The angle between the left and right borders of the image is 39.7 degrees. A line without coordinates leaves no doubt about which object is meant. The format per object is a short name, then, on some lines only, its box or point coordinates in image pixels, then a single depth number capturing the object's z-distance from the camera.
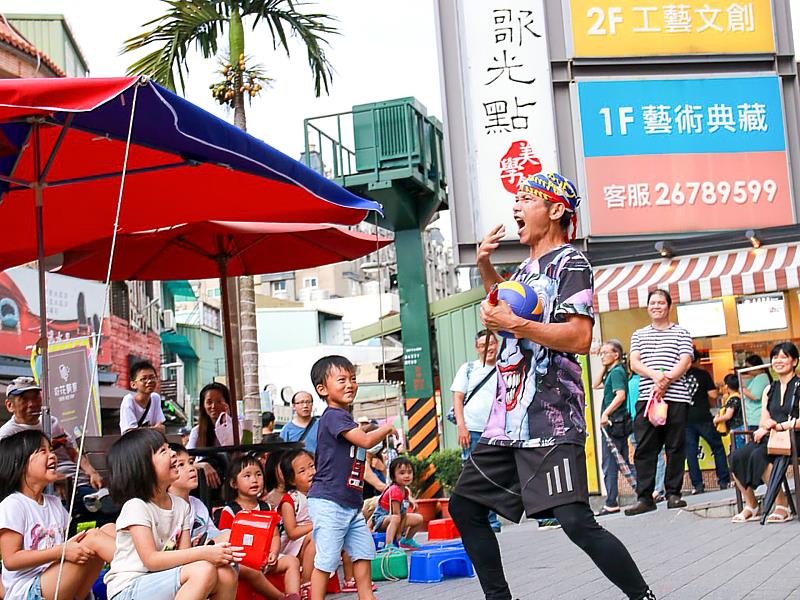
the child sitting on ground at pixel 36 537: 5.00
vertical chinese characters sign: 15.41
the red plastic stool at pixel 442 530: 9.84
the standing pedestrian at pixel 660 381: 8.95
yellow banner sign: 15.85
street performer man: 4.47
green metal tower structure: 18.83
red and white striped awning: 13.27
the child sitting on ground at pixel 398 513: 9.59
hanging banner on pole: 13.99
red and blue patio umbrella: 5.27
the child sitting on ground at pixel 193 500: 5.26
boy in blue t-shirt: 5.94
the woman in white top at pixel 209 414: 8.74
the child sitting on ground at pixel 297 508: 7.00
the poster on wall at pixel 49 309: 22.55
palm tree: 14.57
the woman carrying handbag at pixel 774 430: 9.43
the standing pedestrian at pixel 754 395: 10.97
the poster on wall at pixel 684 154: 15.56
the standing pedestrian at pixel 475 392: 9.98
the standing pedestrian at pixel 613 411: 11.42
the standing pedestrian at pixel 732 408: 13.33
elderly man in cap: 7.12
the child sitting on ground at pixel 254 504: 6.48
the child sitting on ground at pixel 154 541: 4.71
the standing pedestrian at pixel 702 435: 12.56
